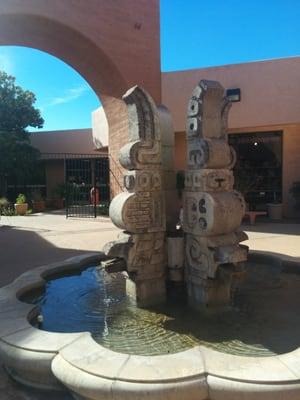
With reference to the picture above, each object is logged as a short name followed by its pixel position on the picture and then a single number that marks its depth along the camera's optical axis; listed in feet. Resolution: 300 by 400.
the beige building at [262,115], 41.78
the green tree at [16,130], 70.18
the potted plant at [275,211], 45.42
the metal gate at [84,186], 59.23
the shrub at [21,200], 64.75
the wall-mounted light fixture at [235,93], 43.21
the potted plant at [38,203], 69.62
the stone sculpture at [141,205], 13.51
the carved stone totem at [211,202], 12.50
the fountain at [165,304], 7.96
